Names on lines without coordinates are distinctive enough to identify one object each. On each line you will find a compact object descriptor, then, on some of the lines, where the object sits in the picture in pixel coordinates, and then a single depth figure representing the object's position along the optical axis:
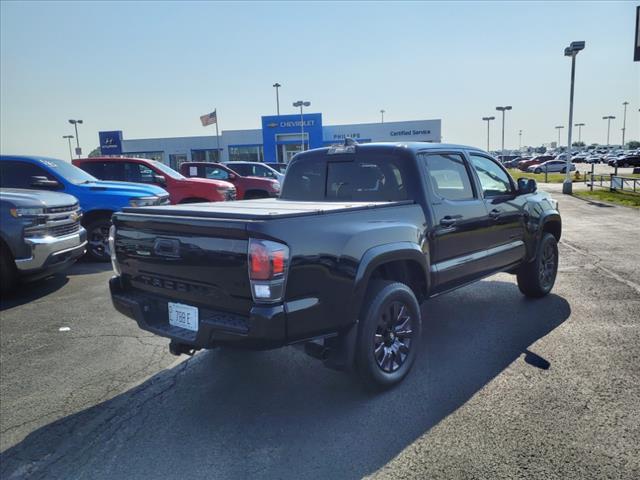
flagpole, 50.10
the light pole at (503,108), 51.81
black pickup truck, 2.93
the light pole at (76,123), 53.33
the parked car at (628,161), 49.75
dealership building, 50.00
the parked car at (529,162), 57.31
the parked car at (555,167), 49.94
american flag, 45.81
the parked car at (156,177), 11.10
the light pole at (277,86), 56.75
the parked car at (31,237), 6.30
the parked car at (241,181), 15.07
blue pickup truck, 8.30
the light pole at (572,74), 21.16
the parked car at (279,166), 22.87
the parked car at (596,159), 70.44
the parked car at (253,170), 16.77
